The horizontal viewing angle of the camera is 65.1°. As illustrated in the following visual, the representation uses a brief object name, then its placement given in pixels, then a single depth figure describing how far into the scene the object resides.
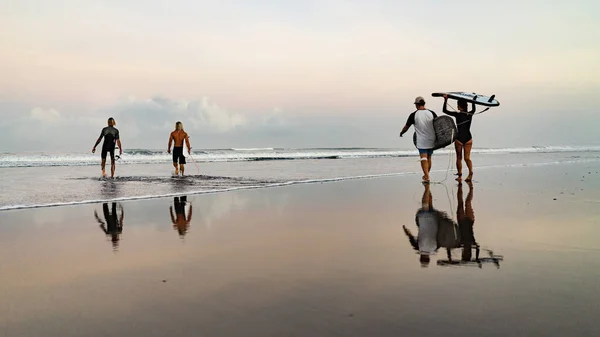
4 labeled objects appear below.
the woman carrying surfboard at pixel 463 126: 13.26
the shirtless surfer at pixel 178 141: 17.53
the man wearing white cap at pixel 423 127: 13.34
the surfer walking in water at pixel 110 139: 17.22
